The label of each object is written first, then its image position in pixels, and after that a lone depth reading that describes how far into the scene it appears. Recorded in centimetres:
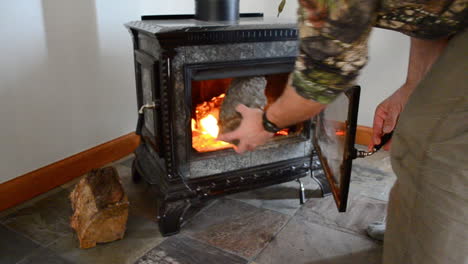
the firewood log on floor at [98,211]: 146
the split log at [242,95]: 156
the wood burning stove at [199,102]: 140
